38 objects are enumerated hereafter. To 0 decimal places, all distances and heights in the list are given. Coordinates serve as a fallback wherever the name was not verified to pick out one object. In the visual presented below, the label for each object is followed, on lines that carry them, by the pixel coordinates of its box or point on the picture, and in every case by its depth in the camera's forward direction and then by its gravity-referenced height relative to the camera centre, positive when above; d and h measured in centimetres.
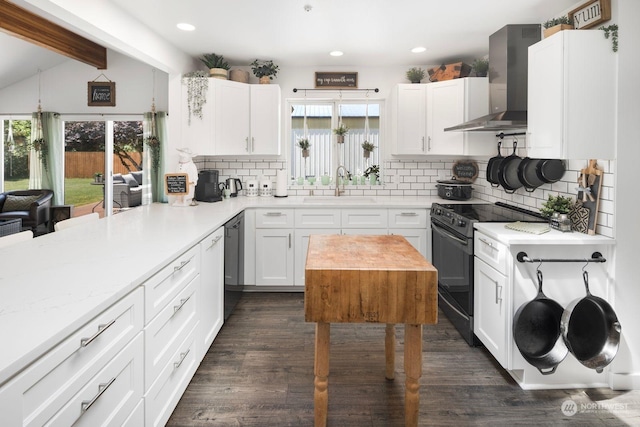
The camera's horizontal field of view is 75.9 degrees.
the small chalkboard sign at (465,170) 474 +23
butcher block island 192 -49
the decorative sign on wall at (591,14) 246 +110
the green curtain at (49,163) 594 +42
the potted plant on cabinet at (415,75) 452 +126
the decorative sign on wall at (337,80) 485 +130
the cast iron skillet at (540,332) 248 -87
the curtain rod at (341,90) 486 +119
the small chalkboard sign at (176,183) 392 +7
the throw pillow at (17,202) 582 -15
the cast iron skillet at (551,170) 304 +14
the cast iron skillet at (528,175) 332 +12
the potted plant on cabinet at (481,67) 418 +125
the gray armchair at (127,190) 582 +1
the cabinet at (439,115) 420 +79
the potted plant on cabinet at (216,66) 436 +135
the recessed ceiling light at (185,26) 345 +140
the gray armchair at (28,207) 567 -22
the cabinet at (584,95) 246 +57
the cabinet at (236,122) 433 +74
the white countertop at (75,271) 111 -33
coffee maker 439 +4
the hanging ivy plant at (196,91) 427 +104
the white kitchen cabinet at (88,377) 102 -55
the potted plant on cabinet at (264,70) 458 +135
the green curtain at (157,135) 523 +73
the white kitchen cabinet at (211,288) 271 -70
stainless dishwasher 341 -64
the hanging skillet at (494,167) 397 +22
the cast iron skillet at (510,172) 366 +16
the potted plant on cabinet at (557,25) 263 +108
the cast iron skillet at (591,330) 240 -84
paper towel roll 475 +8
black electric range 313 -50
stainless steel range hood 326 +98
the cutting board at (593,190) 258 -1
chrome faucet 492 +11
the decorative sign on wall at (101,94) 559 +133
